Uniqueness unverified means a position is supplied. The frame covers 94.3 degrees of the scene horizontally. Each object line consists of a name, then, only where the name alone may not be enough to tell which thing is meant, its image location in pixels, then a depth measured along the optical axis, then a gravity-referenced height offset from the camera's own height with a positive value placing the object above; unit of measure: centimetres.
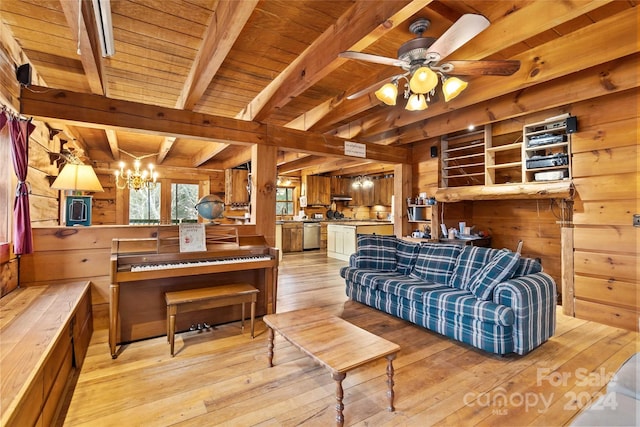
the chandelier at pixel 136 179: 478 +62
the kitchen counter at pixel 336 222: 704 -17
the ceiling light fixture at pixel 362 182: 862 +97
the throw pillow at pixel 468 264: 297 -51
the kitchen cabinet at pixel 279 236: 740 -52
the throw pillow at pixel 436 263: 327 -55
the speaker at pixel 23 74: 230 +112
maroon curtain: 223 +21
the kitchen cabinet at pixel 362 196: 880 +58
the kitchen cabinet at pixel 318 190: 867 +76
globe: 331 +10
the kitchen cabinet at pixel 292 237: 789 -57
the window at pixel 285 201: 909 +46
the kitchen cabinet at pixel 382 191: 825 +67
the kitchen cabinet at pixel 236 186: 695 +71
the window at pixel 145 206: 661 +25
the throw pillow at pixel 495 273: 259 -53
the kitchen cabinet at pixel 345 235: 682 -47
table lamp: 275 +28
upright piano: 249 -51
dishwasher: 823 -55
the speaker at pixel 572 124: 329 +99
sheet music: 282 -21
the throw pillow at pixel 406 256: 372 -53
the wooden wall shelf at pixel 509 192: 335 +28
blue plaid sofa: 242 -75
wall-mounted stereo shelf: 342 +77
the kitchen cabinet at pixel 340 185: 910 +93
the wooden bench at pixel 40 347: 122 -67
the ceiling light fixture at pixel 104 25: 133 +95
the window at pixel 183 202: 704 +35
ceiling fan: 189 +104
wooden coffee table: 160 -80
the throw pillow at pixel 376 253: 387 -50
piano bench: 245 -73
